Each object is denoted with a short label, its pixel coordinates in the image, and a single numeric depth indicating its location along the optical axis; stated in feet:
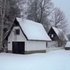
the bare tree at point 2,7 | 49.04
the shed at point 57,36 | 88.26
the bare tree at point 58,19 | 107.49
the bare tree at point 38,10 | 82.27
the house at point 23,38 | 46.64
